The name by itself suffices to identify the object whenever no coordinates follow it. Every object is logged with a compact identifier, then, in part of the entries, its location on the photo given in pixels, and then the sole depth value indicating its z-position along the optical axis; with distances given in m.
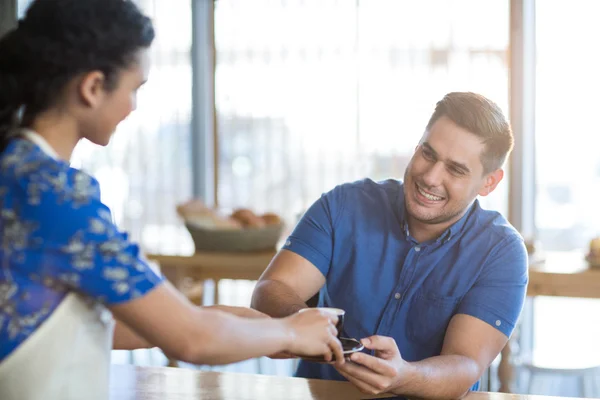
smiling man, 2.78
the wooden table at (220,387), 2.53
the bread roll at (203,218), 3.99
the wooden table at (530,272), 3.67
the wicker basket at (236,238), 3.94
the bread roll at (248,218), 3.99
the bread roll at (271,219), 4.03
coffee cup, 2.49
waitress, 2.20
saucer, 2.44
